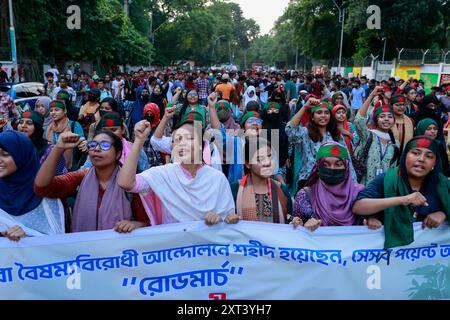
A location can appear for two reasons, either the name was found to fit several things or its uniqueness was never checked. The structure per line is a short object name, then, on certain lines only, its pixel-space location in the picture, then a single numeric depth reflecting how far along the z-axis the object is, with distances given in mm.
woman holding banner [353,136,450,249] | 2801
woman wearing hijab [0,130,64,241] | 2758
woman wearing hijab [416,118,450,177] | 5064
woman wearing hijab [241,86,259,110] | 11091
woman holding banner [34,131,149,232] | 2840
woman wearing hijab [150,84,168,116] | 9453
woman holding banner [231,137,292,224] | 3107
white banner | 2809
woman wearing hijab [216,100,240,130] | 5869
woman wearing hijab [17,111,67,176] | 3911
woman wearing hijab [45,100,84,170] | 5266
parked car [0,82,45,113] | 10883
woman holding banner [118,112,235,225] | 2836
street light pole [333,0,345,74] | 33694
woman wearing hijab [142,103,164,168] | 4977
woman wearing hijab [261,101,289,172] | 5230
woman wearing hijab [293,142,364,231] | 3021
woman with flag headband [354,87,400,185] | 4480
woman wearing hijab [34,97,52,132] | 6207
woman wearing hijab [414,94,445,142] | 7084
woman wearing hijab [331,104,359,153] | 4712
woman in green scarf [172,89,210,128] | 6715
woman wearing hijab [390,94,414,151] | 5003
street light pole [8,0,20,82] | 17938
